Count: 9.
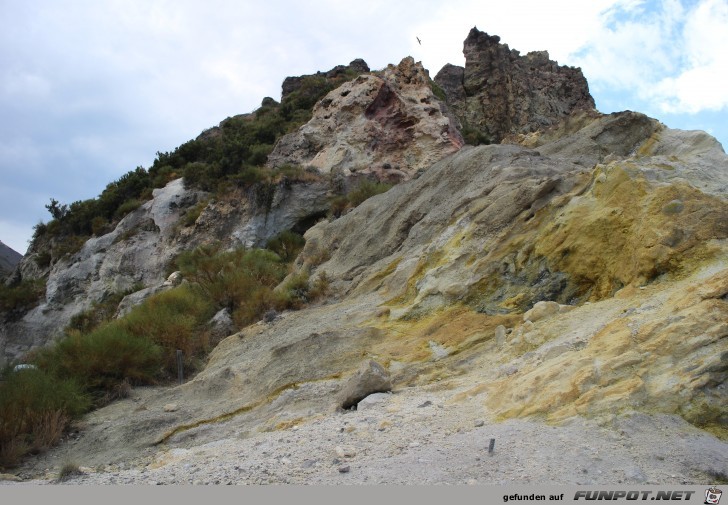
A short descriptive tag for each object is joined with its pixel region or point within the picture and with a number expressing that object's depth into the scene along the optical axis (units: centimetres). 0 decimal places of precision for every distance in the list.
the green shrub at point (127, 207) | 2357
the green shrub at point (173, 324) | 966
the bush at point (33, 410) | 641
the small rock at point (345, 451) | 411
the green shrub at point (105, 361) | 848
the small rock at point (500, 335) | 582
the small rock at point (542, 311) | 579
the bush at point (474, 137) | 2831
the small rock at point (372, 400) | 524
